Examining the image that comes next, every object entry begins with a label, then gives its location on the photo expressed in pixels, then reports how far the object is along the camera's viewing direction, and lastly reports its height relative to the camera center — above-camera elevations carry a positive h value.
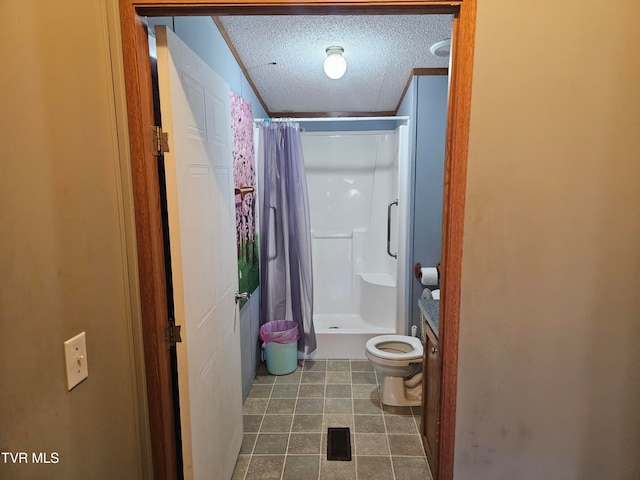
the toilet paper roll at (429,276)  2.85 -0.62
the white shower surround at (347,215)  4.03 -0.22
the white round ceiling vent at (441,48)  2.26 +0.93
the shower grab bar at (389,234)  3.88 -0.40
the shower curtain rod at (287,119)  3.06 +0.63
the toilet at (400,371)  2.53 -1.24
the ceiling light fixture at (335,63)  2.30 +0.82
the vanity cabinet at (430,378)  1.94 -1.01
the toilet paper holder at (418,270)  2.93 -0.59
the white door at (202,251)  1.29 -0.22
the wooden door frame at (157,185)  1.08 +0.06
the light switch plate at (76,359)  0.87 -0.39
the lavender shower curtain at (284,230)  3.10 -0.29
